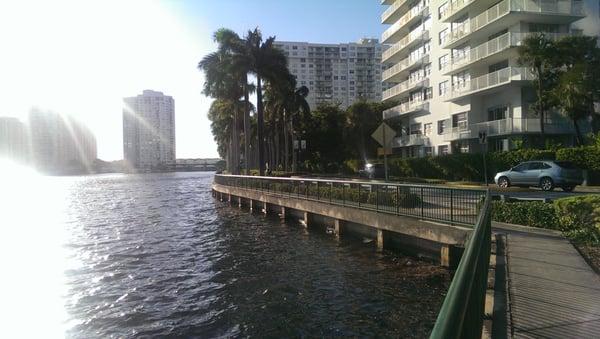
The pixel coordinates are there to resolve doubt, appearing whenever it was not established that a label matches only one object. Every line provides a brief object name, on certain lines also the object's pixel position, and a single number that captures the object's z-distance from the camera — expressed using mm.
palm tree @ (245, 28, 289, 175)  42281
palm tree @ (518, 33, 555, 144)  34219
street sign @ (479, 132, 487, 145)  26109
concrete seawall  12109
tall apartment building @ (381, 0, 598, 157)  38031
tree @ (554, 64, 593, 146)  31562
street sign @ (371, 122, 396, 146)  17359
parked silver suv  24062
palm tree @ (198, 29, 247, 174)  42969
